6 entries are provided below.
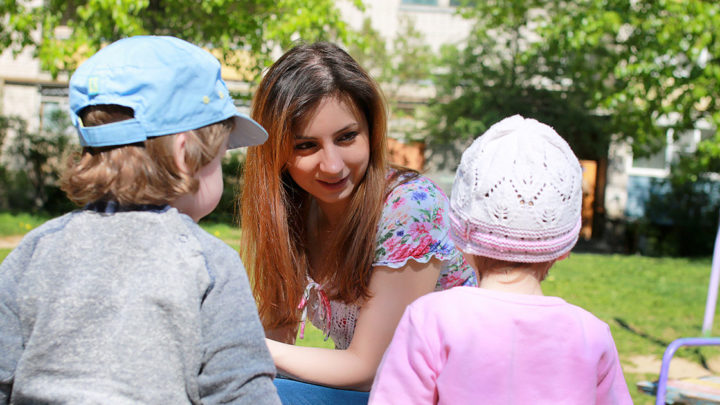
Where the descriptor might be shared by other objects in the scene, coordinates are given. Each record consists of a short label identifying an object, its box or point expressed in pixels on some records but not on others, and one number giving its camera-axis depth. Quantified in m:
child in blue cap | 1.31
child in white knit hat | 1.52
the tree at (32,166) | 12.90
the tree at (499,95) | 14.71
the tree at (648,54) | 9.98
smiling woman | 2.14
